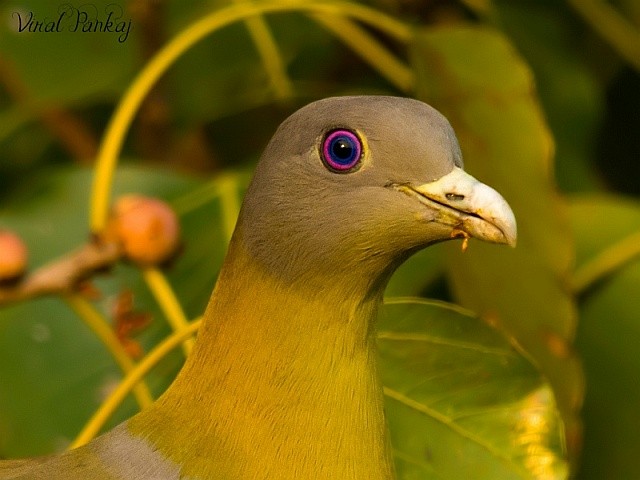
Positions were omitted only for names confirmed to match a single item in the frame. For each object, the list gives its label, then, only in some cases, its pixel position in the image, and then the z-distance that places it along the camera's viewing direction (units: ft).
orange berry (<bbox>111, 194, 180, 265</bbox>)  8.06
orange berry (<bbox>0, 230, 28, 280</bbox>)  8.04
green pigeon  7.69
